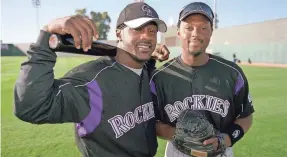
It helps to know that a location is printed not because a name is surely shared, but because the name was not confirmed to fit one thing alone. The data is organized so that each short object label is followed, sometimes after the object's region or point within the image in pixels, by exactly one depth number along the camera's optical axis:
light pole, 41.94
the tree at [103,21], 72.69
